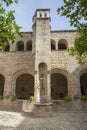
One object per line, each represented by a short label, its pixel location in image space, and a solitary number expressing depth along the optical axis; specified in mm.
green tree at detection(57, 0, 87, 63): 5074
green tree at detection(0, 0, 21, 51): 4273
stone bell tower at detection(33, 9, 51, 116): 10133
